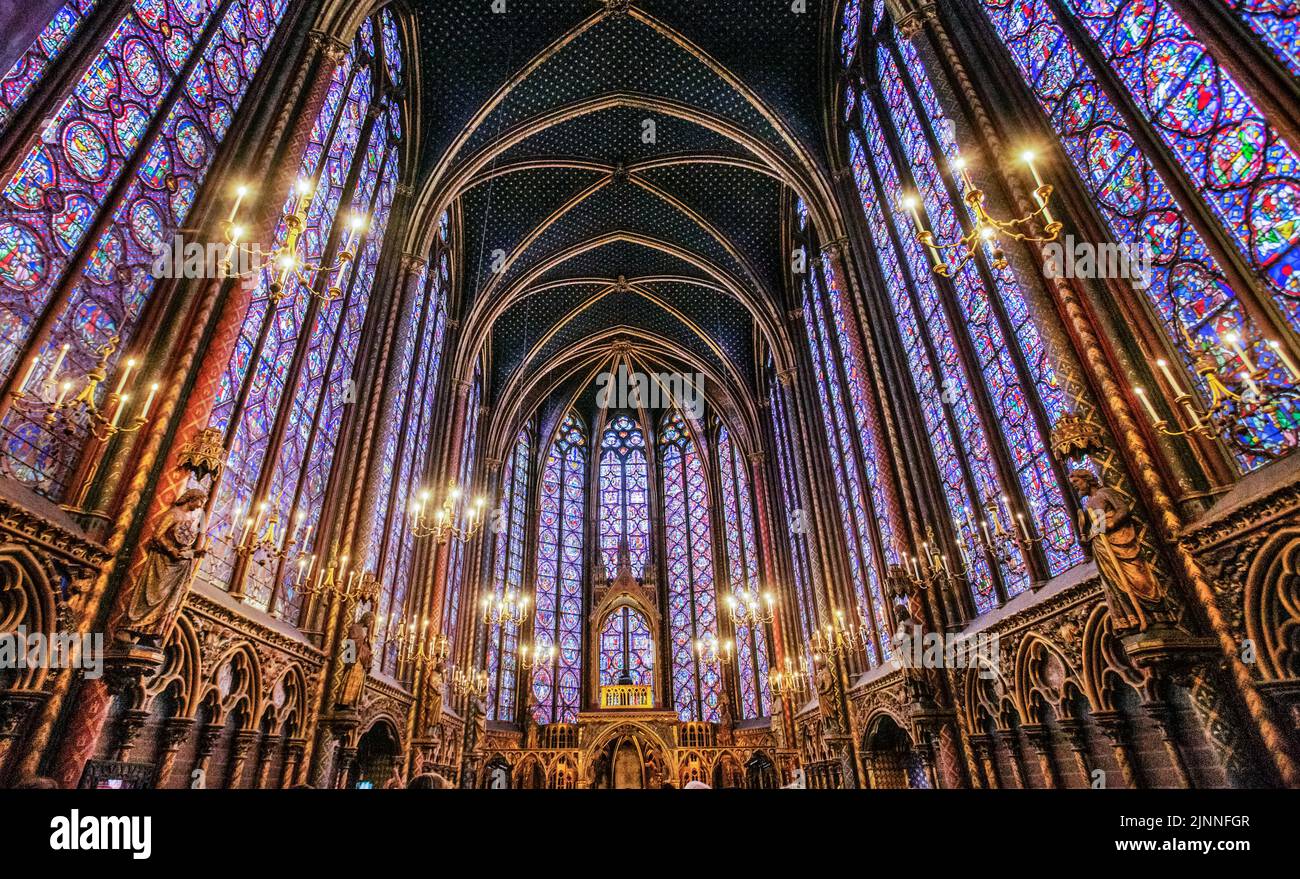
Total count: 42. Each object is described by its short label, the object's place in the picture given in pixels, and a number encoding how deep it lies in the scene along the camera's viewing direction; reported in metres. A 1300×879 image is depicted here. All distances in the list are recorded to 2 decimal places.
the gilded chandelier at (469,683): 19.96
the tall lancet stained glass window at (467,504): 20.91
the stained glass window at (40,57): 5.63
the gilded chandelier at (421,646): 15.82
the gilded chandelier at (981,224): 5.49
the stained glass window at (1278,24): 5.48
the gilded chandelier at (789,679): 19.95
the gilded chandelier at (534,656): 25.25
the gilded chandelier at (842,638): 15.82
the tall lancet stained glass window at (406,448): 14.78
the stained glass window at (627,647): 26.45
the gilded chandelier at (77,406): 4.96
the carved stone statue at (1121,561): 5.98
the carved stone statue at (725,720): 22.78
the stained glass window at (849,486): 15.11
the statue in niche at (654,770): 21.80
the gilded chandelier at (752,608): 21.44
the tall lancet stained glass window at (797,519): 20.16
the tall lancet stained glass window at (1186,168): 5.66
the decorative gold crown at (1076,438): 6.76
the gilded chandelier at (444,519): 12.75
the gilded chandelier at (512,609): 22.47
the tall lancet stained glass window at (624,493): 30.06
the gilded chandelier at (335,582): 11.20
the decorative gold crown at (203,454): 6.62
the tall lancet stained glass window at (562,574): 25.97
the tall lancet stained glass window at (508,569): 24.23
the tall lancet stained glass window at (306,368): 9.28
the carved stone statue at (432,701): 15.59
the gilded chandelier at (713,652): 25.61
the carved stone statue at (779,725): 20.06
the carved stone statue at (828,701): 15.75
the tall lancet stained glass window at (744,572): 24.45
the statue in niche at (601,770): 22.37
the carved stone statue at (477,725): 19.84
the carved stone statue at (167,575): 5.93
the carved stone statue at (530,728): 22.97
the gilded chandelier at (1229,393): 4.51
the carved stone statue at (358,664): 11.04
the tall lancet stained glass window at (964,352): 9.07
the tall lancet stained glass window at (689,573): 26.12
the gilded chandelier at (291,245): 5.64
